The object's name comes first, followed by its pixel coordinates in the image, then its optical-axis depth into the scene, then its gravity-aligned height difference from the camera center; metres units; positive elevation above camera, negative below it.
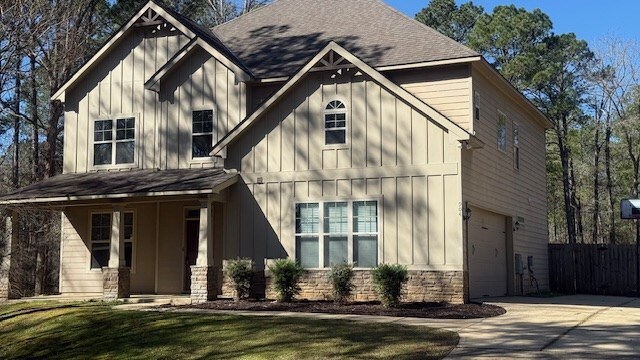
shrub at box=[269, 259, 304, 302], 16.84 -0.62
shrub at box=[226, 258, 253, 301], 17.39 -0.61
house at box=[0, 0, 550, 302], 17.27 +2.45
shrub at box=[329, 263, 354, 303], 16.31 -0.67
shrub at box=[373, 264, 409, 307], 15.44 -0.68
